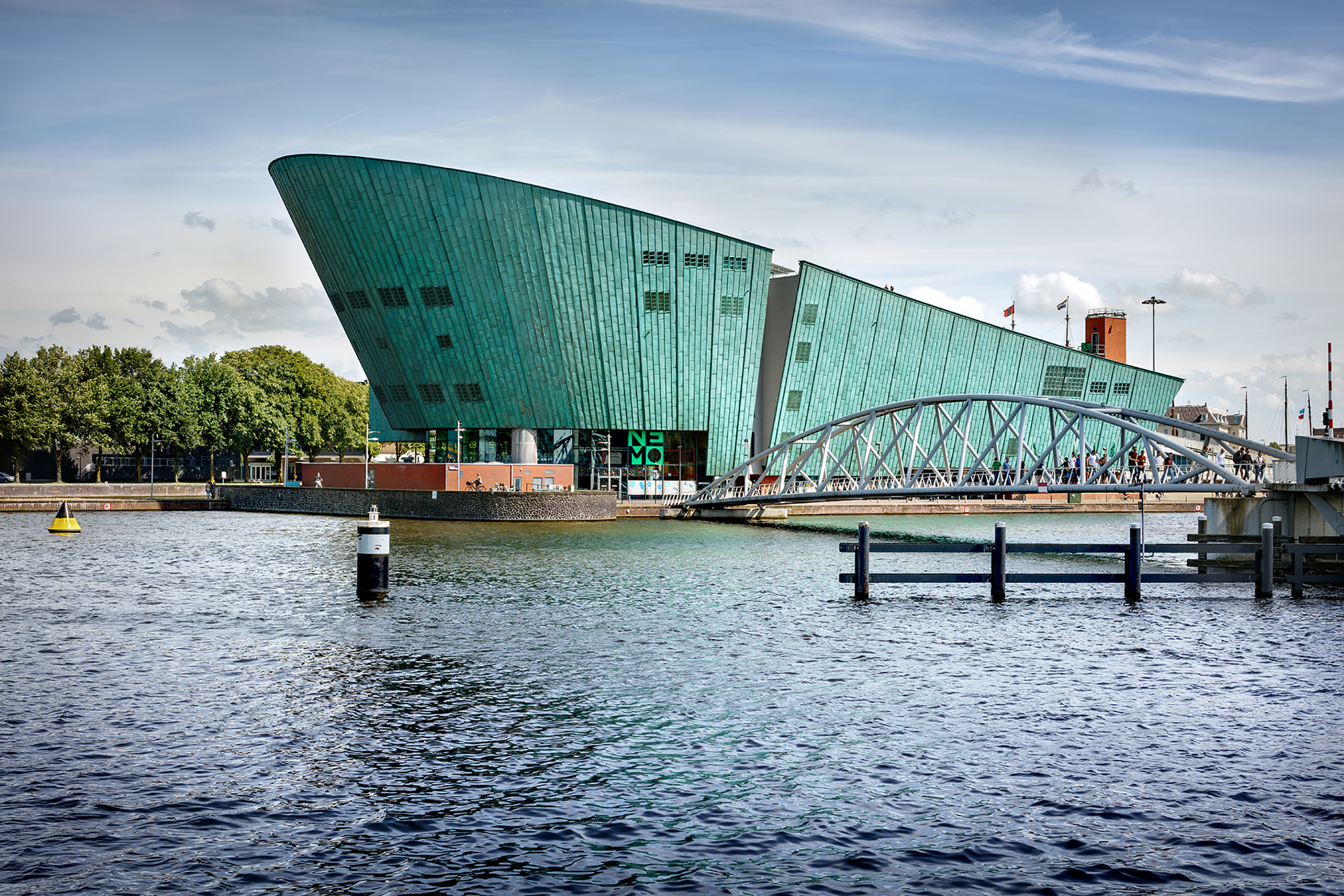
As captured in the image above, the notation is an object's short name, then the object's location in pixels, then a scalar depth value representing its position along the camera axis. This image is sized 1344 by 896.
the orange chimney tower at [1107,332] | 132.75
